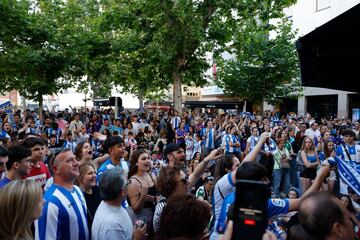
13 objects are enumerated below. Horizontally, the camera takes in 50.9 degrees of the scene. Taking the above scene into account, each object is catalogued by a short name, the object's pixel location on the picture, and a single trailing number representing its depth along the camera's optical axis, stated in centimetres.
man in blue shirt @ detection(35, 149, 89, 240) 314
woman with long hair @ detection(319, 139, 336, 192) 694
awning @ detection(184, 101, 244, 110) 2998
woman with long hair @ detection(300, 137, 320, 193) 855
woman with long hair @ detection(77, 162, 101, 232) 402
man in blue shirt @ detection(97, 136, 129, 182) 521
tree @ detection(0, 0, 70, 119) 1369
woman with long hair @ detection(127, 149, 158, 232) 403
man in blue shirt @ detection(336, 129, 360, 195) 749
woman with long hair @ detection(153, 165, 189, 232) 355
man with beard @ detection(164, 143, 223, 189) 526
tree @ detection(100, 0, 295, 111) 1631
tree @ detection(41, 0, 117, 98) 1581
